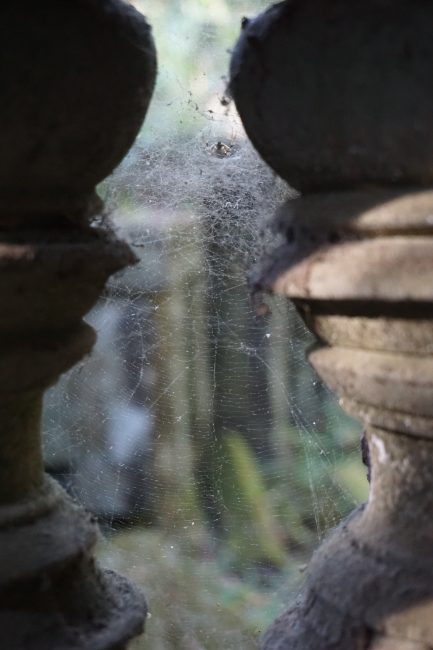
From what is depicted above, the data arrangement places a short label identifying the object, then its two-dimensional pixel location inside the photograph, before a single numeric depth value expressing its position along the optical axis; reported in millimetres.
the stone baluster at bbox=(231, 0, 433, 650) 835
